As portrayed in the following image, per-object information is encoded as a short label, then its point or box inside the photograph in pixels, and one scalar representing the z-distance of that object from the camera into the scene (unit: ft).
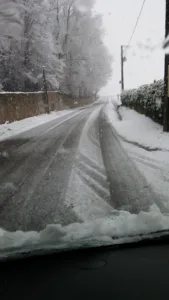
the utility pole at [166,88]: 26.18
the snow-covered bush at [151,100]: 32.38
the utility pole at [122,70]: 106.87
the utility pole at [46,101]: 74.45
